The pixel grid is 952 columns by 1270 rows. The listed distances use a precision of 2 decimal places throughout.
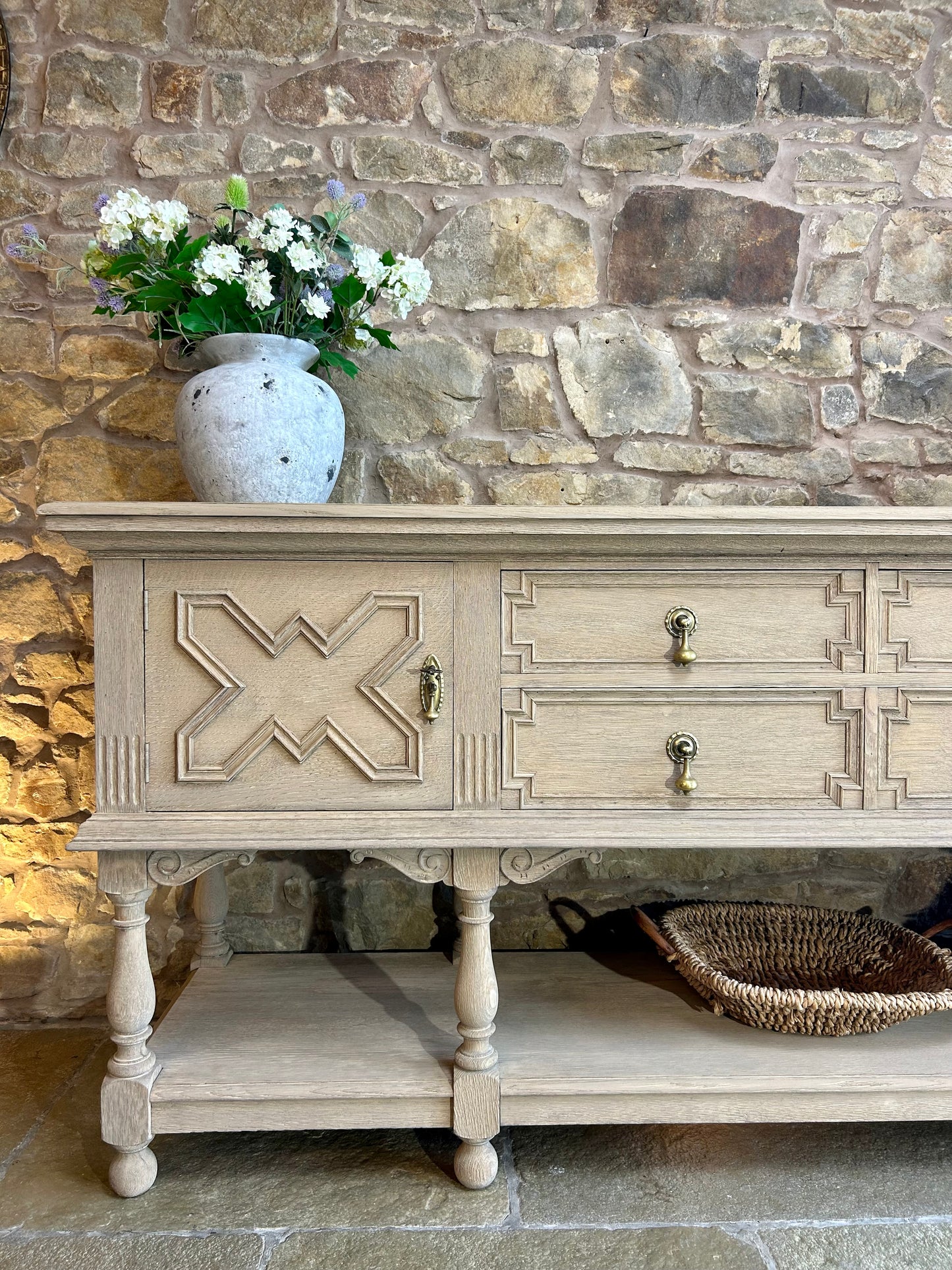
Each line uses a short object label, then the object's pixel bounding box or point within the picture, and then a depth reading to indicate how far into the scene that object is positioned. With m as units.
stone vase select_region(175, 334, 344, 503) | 1.50
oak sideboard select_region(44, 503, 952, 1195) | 1.44
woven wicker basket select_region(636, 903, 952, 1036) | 1.60
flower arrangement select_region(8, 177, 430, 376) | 1.54
